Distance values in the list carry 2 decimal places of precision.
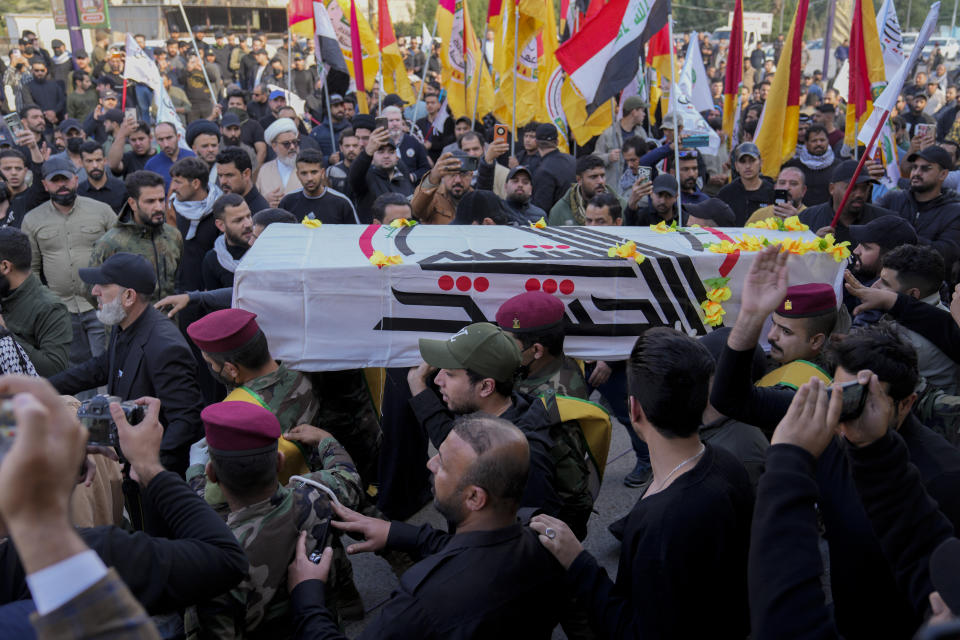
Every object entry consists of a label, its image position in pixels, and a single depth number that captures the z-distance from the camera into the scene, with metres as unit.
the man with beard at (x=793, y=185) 7.41
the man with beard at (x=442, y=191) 5.96
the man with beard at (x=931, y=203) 6.42
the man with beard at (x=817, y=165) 8.92
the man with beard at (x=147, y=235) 5.77
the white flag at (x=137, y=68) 10.07
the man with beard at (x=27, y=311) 4.73
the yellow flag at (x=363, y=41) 10.91
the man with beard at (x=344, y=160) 9.09
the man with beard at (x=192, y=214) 6.11
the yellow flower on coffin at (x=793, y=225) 4.91
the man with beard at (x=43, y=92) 14.44
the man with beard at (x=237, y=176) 6.83
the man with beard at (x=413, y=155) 10.58
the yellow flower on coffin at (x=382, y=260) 4.07
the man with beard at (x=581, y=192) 7.55
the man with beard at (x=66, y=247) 6.67
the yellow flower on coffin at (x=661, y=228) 4.93
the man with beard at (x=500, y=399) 3.17
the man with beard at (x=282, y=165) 8.70
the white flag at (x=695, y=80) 9.25
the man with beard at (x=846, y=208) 6.29
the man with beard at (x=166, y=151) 8.46
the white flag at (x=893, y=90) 5.42
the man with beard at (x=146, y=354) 3.90
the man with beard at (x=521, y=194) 7.07
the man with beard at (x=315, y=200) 7.00
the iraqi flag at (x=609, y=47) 6.10
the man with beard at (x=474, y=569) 2.23
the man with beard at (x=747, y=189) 7.73
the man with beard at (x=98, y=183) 7.92
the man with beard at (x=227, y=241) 5.66
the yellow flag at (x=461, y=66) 9.94
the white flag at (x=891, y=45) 7.61
